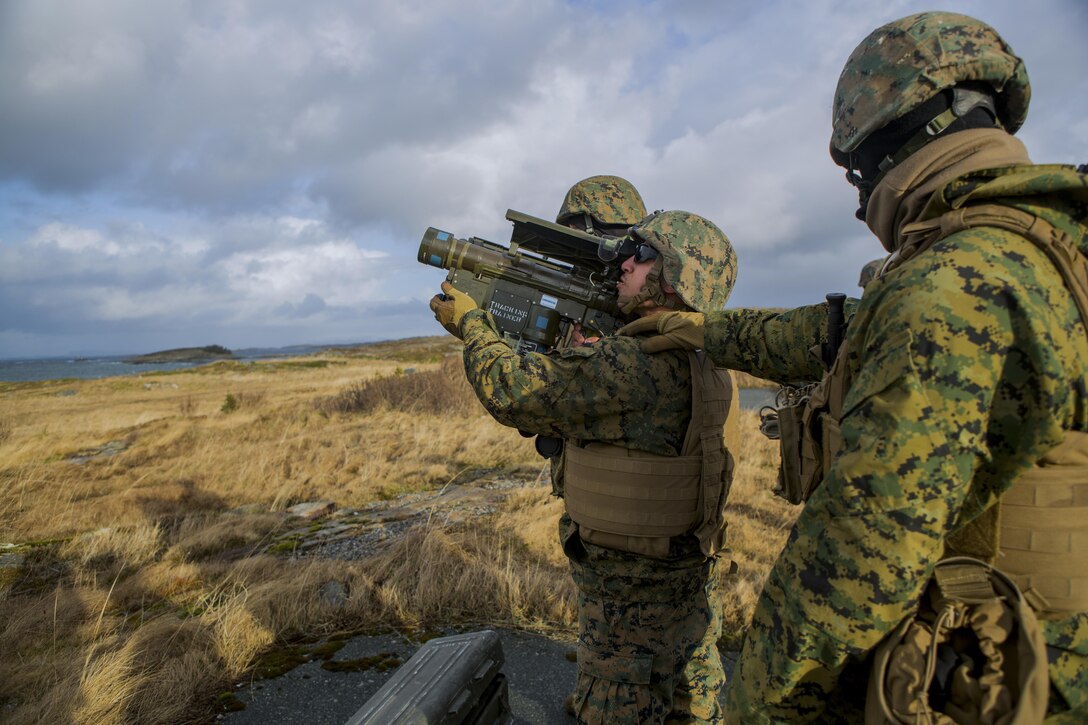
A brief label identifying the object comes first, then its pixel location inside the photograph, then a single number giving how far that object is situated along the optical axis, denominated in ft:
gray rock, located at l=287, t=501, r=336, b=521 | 21.98
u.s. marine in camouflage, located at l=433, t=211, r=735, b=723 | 7.66
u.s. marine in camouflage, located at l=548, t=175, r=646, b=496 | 13.05
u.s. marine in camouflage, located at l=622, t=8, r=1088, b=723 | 3.73
